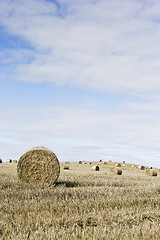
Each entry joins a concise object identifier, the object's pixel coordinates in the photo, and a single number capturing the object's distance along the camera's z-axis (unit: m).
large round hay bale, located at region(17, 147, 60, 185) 10.10
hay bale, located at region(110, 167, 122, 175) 20.14
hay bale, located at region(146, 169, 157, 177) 22.16
